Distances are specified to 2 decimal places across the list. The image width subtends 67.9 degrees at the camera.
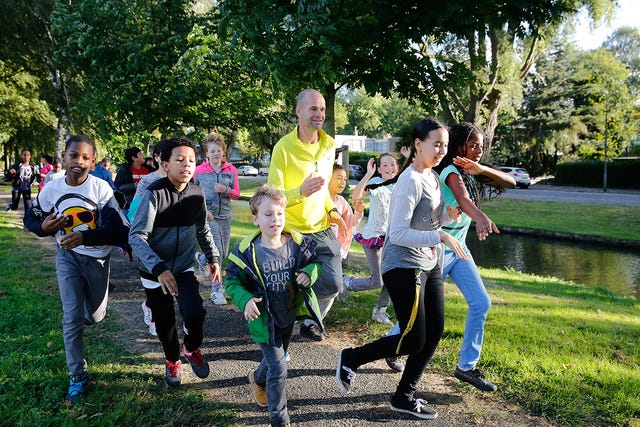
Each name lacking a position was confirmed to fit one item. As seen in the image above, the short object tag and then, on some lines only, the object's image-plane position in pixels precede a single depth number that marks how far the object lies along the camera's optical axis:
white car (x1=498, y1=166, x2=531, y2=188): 36.19
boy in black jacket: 3.72
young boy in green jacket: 3.22
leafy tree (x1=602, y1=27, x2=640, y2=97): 54.88
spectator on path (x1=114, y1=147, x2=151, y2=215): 8.51
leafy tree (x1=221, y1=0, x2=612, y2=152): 5.20
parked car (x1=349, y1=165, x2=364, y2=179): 43.59
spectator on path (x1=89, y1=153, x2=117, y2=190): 8.73
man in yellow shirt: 4.05
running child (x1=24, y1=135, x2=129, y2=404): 3.66
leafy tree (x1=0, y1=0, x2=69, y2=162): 21.31
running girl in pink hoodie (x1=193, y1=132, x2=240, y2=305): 6.43
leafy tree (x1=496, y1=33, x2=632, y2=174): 40.56
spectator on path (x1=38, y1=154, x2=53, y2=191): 14.84
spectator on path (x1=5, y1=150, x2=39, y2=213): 15.20
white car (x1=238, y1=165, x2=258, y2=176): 59.59
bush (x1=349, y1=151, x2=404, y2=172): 53.56
